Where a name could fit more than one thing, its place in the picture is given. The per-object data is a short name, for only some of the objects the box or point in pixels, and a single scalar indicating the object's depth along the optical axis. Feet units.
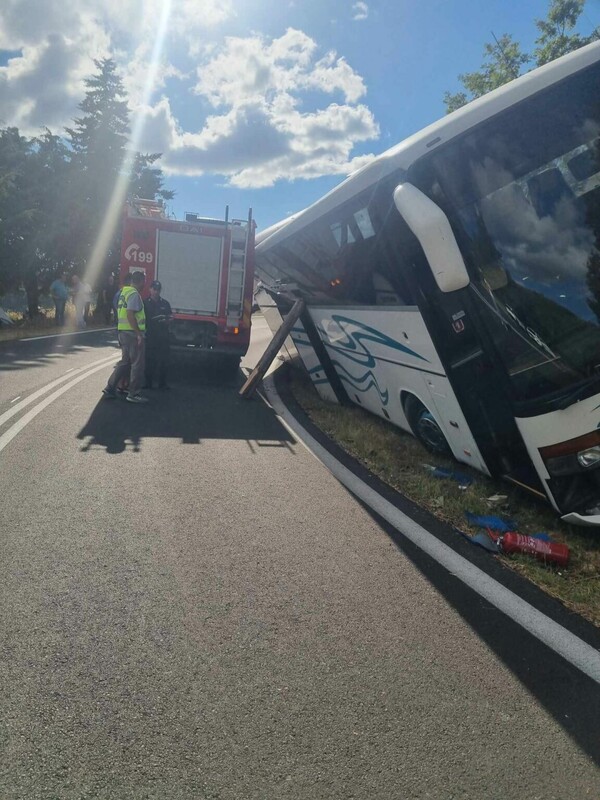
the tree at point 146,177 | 118.83
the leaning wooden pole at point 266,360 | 32.70
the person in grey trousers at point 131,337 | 28.27
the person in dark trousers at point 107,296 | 96.25
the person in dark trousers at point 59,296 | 65.42
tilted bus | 14.07
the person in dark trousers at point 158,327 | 32.42
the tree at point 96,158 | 96.17
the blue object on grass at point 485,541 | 13.76
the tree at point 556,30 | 58.08
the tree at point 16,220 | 77.15
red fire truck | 37.19
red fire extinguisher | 13.03
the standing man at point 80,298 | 70.44
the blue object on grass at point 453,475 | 18.86
